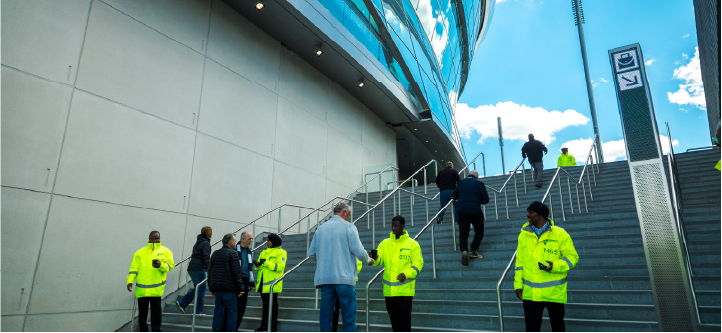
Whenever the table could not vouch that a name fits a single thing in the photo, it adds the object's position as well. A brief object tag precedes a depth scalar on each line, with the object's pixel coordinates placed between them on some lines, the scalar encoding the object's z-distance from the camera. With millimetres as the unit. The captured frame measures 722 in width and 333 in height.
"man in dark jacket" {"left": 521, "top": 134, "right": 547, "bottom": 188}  11414
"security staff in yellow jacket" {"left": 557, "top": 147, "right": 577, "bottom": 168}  14016
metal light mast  21672
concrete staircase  4906
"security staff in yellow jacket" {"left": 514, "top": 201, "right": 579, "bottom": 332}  3668
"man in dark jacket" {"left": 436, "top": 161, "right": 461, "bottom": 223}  9047
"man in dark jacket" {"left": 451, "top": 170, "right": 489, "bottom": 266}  6781
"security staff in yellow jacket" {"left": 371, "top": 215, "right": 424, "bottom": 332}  4398
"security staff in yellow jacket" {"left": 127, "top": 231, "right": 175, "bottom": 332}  5906
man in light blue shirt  4195
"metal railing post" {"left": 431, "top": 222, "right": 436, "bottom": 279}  6649
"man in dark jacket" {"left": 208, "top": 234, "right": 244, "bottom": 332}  5457
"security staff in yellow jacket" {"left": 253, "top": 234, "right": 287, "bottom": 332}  5956
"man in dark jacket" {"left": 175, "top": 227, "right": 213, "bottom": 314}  7191
